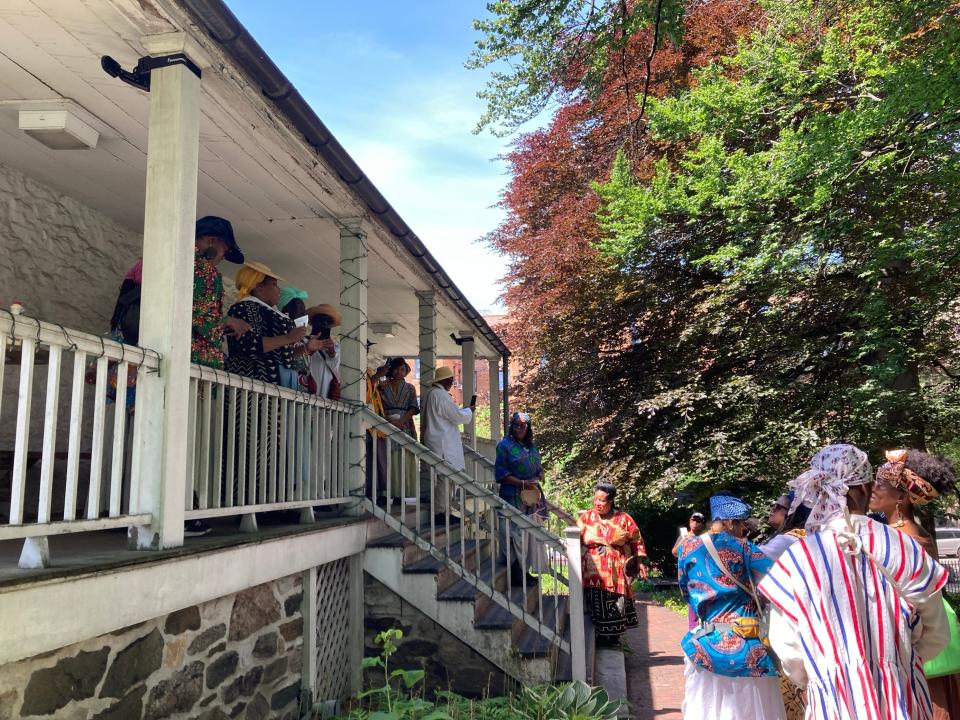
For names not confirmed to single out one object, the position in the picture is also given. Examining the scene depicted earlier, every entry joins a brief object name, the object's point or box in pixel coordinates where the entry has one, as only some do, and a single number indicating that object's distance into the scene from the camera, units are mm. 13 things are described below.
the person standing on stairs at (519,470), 7406
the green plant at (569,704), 4602
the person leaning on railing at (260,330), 4875
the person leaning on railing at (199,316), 4188
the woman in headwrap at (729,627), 3742
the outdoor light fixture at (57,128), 4492
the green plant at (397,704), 3783
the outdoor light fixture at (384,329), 10943
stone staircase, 5285
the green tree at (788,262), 8023
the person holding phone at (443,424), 7227
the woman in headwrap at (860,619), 2574
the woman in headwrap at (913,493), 3381
